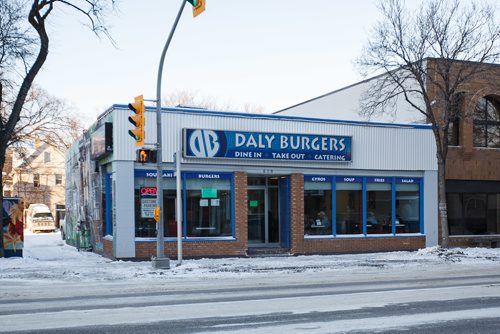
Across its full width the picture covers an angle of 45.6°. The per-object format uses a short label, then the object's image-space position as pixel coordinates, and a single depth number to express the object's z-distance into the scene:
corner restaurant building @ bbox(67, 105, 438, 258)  19.59
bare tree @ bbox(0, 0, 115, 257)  19.19
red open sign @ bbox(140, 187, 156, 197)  19.60
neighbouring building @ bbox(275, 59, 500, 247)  25.16
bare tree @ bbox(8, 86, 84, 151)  47.91
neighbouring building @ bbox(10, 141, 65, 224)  68.94
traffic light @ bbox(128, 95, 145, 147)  16.52
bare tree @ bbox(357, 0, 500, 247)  21.83
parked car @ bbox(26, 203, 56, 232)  50.59
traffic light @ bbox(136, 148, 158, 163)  16.97
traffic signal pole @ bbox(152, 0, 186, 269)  16.88
